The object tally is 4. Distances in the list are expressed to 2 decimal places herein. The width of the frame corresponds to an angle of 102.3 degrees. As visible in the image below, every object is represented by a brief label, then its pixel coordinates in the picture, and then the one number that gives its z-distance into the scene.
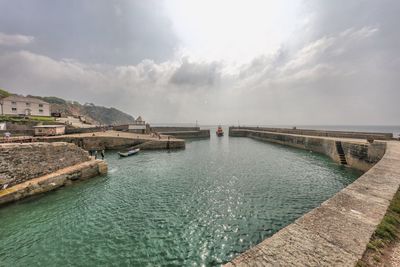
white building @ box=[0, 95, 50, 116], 40.81
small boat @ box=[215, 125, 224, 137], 74.62
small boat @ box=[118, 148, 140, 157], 26.64
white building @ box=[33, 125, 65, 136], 27.86
